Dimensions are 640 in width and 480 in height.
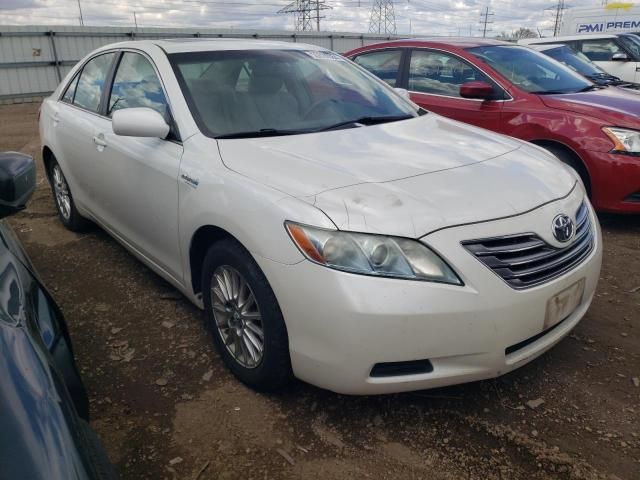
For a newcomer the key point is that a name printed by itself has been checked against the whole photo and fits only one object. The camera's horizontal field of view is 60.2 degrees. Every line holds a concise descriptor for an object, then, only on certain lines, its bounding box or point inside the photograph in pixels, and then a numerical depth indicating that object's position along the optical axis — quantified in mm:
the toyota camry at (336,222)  1996
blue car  970
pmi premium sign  15539
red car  4480
